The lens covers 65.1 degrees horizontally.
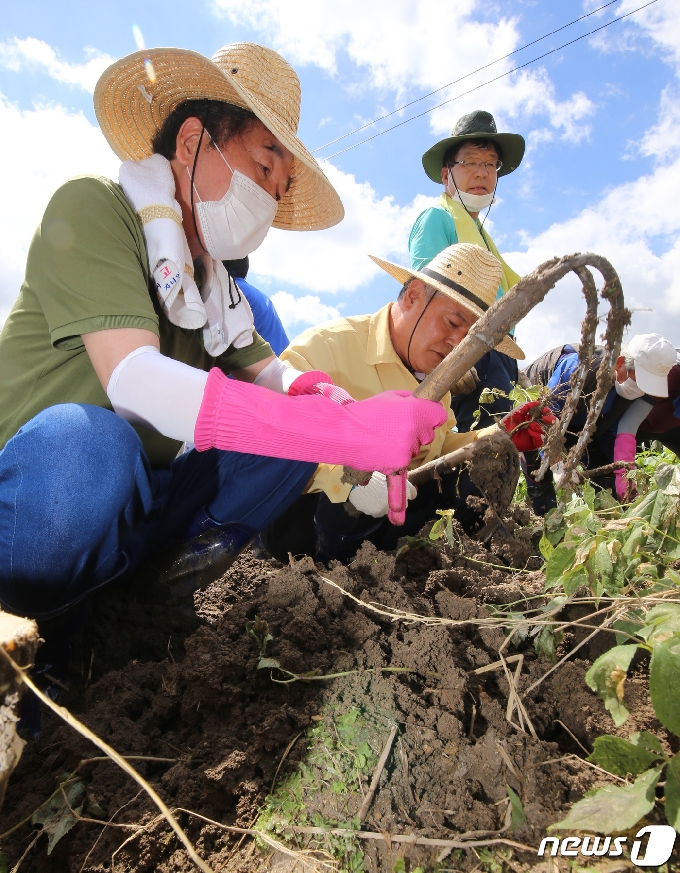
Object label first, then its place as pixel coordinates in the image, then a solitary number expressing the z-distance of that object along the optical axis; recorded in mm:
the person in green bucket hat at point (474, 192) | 2768
